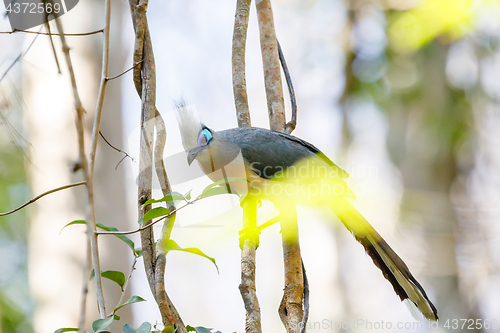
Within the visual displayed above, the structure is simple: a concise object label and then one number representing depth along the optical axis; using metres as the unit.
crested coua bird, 10.68
